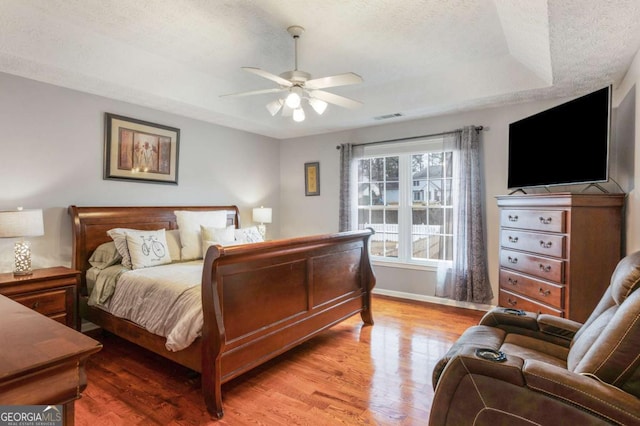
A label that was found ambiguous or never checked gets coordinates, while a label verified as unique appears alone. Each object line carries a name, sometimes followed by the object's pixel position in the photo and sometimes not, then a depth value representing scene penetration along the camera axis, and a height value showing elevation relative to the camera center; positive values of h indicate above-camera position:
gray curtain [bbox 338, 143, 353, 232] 5.13 +0.26
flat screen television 2.73 +0.56
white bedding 2.29 -0.73
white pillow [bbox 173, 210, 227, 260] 3.81 -0.27
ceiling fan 2.58 +0.94
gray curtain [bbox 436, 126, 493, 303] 4.13 -0.22
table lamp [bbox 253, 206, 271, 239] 5.17 -0.14
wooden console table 0.68 -0.33
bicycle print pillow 3.26 -0.43
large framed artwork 3.74 +0.63
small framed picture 5.57 +0.45
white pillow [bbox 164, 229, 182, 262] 3.72 -0.42
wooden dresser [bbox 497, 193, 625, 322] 2.70 -0.34
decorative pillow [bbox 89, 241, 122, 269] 3.36 -0.51
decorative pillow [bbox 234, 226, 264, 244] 4.05 -0.36
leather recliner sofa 1.21 -0.66
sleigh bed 2.17 -0.71
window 4.53 +0.03
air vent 4.38 +1.17
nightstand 2.67 -0.70
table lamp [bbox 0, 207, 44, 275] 2.69 -0.20
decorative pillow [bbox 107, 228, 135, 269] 3.27 -0.37
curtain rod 4.16 +0.92
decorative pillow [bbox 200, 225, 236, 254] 3.82 -0.35
